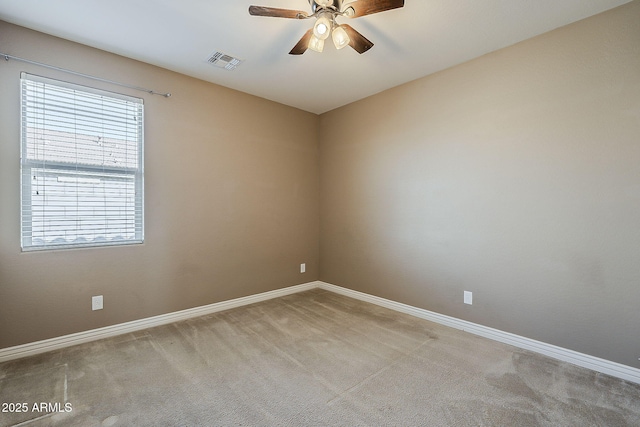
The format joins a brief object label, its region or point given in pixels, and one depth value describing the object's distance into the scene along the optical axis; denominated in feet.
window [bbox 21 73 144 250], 7.67
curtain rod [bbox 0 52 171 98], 7.33
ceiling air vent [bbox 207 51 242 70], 8.80
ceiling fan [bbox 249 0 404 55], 5.78
